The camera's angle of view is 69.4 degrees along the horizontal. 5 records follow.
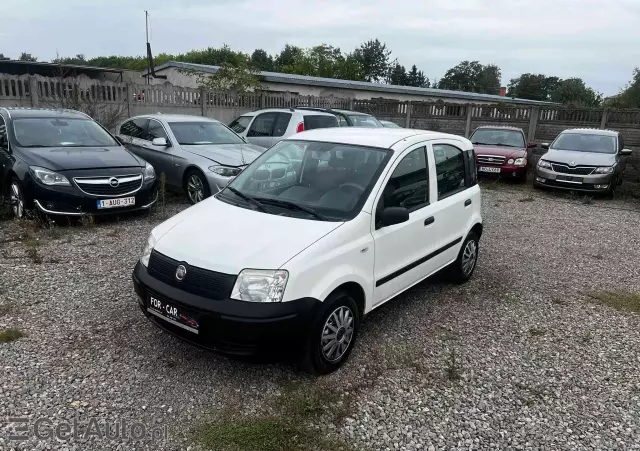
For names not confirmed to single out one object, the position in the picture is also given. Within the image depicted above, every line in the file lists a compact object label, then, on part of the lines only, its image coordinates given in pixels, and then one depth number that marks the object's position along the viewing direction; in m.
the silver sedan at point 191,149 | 8.06
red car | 12.40
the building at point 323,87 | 26.52
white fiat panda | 3.04
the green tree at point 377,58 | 77.38
